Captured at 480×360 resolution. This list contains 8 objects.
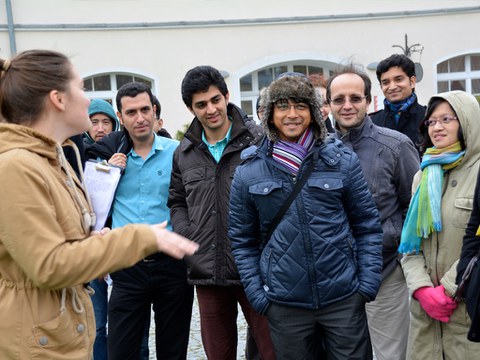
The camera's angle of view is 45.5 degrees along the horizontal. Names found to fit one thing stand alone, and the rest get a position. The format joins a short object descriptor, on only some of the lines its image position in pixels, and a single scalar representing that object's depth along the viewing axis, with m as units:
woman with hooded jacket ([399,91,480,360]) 3.05
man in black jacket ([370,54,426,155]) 4.56
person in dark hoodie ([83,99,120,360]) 4.49
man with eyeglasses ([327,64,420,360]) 3.54
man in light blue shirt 3.79
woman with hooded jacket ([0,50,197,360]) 1.98
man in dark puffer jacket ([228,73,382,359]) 2.89
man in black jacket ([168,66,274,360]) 3.52
